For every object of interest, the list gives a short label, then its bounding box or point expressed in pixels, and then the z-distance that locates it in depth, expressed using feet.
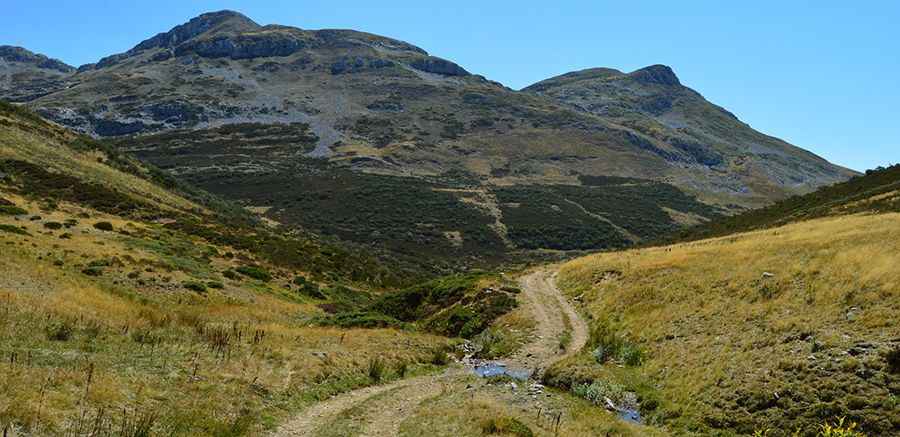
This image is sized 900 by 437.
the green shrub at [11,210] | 133.14
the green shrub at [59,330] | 52.36
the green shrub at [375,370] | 63.26
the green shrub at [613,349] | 68.85
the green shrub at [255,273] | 139.13
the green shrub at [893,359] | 47.92
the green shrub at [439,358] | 75.72
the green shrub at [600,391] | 58.34
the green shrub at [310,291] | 143.95
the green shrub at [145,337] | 58.11
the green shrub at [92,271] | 99.99
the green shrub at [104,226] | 141.64
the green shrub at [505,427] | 44.83
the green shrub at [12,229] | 113.19
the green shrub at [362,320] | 97.60
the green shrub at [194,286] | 108.68
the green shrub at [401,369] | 67.00
